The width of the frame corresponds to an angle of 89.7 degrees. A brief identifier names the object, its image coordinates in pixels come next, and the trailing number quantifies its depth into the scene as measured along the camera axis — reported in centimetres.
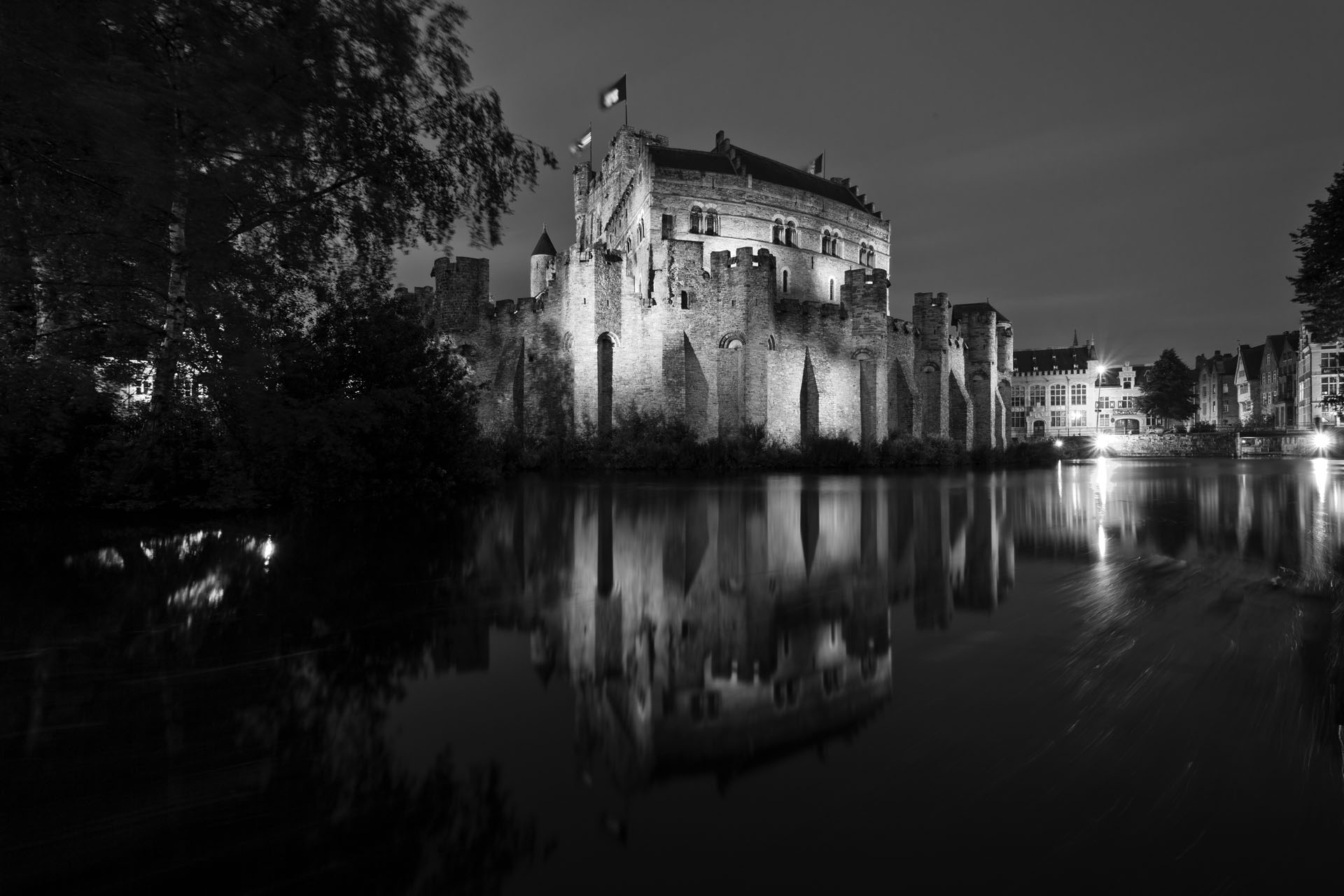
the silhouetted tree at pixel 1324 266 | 2073
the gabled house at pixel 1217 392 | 7438
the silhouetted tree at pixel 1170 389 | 6197
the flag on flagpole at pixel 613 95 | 3669
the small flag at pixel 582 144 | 4303
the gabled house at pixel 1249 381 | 6744
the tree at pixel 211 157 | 605
